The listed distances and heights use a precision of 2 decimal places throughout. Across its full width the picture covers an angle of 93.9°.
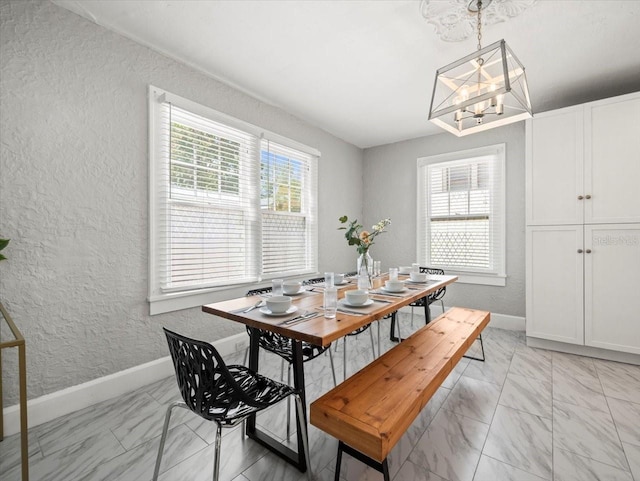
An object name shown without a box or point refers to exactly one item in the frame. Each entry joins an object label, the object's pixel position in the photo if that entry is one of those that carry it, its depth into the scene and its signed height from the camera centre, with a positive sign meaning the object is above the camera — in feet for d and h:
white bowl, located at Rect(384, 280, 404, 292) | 7.09 -1.08
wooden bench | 3.88 -2.40
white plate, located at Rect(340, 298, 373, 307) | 5.79 -1.24
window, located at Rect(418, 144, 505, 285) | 13.08 +1.26
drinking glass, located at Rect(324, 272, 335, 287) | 6.51 -0.86
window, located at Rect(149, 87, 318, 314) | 8.29 +1.27
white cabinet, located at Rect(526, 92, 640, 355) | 9.11 +0.50
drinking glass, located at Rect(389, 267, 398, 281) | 8.88 -1.00
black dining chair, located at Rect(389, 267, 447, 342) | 10.59 -2.22
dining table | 4.51 -1.32
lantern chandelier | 5.05 +2.89
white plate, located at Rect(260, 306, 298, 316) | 5.24 -1.27
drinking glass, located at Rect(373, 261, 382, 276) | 9.92 -0.91
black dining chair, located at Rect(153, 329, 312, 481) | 3.82 -2.24
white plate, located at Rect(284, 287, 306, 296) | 7.04 -1.23
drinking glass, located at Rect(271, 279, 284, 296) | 6.89 -1.08
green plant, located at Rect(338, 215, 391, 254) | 8.08 +0.02
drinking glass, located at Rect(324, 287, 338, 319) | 5.23 -1.09
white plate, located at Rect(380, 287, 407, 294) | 7.11 -1.19
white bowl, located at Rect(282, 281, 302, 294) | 7.04 -1.11
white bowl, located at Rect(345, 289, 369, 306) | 5.77 -1.11
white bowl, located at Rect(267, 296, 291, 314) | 5.26 -1.13
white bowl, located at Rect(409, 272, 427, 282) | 8.47 -1.04
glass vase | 7.73 -0.82
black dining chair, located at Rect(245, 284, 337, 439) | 6.57 -2.40
